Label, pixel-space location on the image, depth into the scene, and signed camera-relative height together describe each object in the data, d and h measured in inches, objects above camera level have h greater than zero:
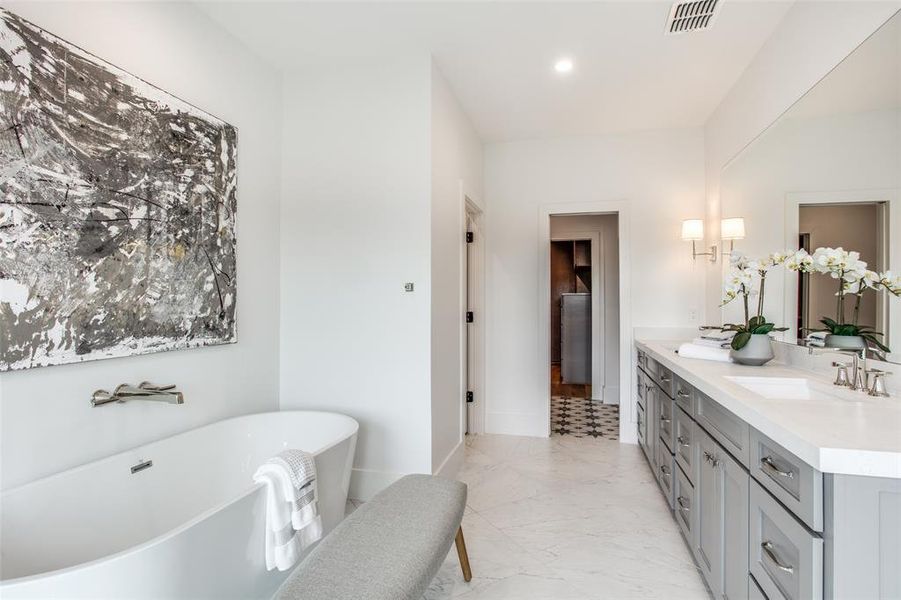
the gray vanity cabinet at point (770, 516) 36.9 -23.2
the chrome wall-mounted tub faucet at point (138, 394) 67.9 -15.4
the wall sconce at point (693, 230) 132.0 +21.5
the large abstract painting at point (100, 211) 57.8 +14.4
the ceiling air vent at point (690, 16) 82.7 +56.7
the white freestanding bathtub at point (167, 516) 43.7 -29.6
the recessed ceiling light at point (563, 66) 103.9 +57.6
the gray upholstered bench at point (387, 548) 46.9 -31.0
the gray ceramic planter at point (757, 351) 87.0 -10.4
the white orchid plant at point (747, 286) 87.4 +3.0
